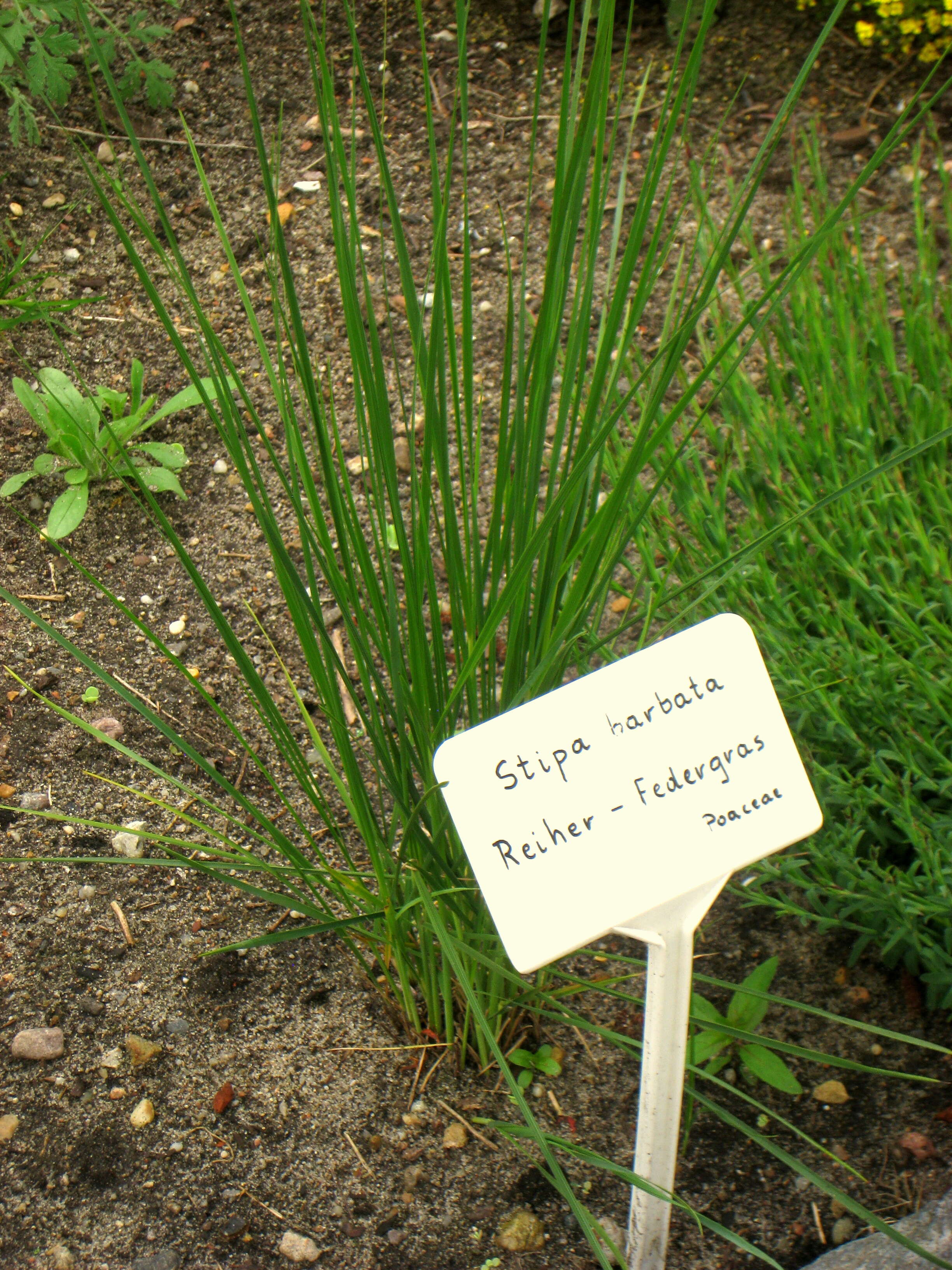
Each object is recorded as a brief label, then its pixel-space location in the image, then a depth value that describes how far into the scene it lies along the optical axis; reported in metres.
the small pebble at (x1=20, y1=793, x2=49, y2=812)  1.40
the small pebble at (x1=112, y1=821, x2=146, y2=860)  1.37
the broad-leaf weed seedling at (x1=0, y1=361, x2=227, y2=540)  1.65
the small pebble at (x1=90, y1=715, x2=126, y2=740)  1.48
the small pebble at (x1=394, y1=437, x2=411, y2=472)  1.80
